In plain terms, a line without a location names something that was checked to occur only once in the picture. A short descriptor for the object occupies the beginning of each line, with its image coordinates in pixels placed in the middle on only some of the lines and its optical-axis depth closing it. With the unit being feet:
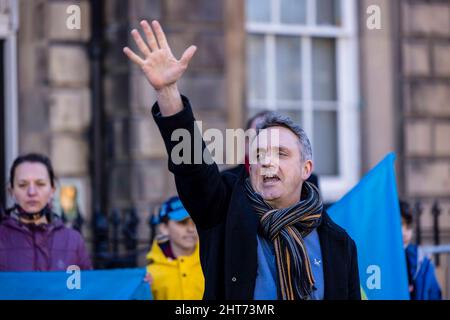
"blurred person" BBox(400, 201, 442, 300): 35.70
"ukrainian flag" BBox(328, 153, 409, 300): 32.36
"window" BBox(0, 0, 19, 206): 49.52
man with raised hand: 20.85
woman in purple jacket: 31.00
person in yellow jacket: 32.22
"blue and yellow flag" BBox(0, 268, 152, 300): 30.12
